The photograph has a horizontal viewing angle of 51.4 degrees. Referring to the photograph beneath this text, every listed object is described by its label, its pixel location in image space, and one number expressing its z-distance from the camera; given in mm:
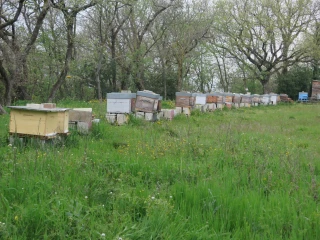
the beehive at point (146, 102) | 9820
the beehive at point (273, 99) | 26312
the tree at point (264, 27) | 27594
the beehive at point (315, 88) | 29953
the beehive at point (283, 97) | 28375
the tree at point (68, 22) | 11320
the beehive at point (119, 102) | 9219
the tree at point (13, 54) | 10922
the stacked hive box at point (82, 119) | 6551
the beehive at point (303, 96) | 28859
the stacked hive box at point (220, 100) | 17327
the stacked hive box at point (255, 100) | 23916
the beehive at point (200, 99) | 15409
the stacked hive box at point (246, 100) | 21922
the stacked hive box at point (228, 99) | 18984
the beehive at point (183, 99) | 12984
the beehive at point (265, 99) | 25359
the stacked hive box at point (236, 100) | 20409
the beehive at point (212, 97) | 16402
